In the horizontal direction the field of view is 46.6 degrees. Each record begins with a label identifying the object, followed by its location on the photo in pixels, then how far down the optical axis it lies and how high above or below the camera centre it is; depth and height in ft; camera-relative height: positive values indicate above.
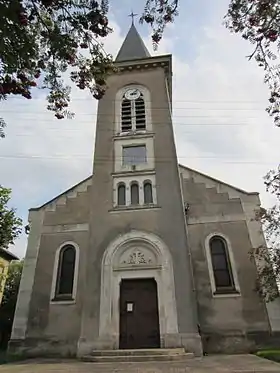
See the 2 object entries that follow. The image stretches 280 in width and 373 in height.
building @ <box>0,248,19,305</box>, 69.97 +21.68
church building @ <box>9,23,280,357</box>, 41.68 +13.59
